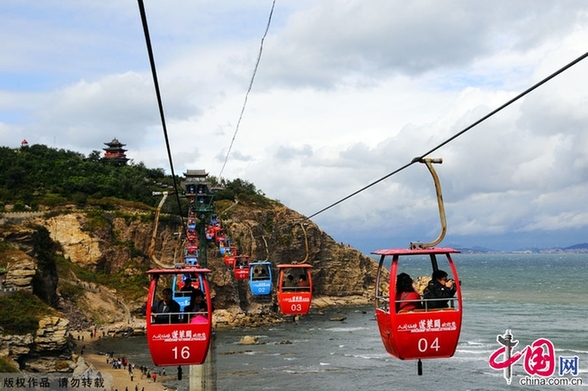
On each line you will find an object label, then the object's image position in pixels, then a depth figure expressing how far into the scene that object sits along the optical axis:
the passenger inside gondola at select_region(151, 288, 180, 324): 13.88
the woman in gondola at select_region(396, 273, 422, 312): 12.13
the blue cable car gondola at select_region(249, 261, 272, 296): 32.94
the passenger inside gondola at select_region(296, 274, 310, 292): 24.20
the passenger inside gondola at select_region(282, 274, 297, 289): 24.64
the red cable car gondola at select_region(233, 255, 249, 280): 42.36
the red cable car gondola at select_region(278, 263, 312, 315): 23.78
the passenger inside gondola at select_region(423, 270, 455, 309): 12.22
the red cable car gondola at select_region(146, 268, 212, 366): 13.74
